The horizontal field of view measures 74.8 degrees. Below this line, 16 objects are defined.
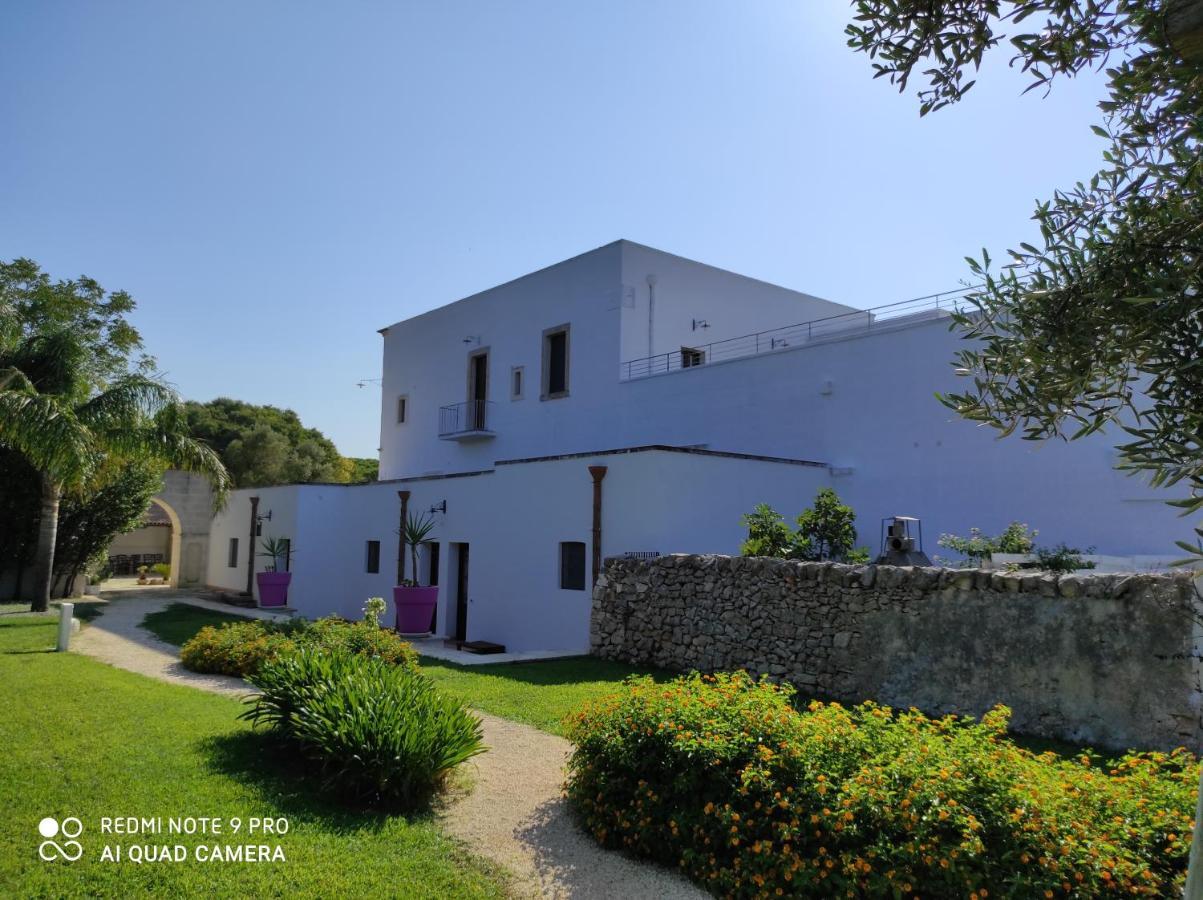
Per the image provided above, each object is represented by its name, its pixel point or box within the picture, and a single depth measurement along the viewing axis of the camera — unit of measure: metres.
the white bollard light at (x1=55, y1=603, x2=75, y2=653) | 13.05
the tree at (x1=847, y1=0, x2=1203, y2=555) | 3.23
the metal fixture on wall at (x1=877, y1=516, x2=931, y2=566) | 10.91
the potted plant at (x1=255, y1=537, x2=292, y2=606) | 22.50
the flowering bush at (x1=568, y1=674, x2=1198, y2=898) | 3.90
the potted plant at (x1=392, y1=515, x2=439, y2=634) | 17.41
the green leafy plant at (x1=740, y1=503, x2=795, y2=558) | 11.88
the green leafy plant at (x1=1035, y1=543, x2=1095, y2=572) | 10.33
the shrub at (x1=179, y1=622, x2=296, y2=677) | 10.93
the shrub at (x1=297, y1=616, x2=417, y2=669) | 10.18
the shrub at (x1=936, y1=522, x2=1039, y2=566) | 12.05
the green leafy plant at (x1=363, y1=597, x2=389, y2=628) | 11.79
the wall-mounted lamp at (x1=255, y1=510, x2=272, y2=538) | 24.86
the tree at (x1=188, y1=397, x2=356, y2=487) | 43.16
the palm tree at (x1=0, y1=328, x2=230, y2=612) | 16.16
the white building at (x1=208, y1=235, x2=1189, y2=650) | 13.71
